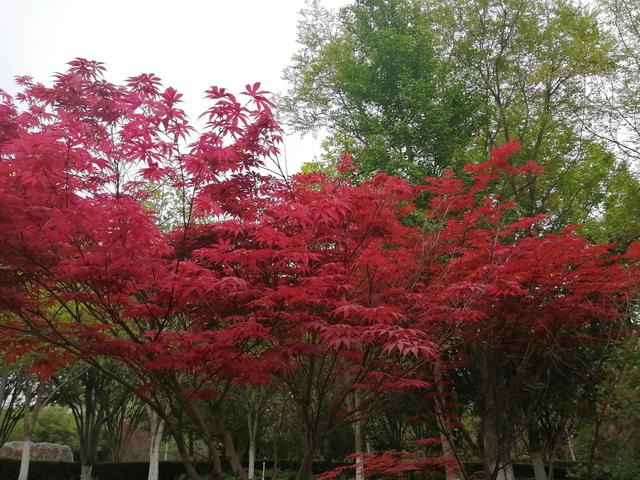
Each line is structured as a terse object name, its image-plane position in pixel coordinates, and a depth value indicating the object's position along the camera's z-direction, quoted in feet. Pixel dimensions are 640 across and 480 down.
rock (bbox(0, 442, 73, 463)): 81.35
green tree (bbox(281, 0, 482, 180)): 42.22
